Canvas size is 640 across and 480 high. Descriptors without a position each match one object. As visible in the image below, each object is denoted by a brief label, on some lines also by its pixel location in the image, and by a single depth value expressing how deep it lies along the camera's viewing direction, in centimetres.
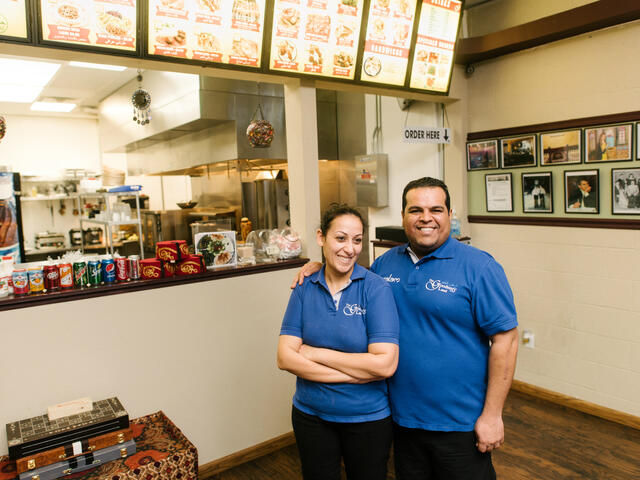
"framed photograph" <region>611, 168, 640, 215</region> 327
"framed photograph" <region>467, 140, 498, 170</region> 412
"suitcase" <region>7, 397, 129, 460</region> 201
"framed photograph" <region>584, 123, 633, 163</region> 329
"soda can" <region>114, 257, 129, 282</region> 271
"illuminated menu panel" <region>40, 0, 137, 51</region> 227
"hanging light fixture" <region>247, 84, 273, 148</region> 410
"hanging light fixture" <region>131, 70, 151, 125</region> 438
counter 239
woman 165
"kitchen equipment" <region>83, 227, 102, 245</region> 818
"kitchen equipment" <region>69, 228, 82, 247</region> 825
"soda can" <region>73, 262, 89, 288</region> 259
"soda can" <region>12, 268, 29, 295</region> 243
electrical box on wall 485
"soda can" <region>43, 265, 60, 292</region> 250
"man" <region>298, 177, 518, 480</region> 166
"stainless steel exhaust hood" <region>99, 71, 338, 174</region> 534
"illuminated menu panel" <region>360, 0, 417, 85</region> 330
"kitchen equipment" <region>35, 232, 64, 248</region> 800
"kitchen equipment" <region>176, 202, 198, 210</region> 747
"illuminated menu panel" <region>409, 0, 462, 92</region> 357
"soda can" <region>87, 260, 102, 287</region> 262
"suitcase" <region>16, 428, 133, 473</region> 196
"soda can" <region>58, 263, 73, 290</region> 255
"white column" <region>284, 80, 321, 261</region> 324
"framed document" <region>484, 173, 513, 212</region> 405
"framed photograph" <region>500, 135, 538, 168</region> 385
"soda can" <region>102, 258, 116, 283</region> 266
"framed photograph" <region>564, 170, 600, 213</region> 348
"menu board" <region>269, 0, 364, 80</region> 293
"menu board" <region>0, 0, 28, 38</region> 217
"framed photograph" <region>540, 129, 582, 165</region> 356
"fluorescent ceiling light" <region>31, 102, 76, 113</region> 787
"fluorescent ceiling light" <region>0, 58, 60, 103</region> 569
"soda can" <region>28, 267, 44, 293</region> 246
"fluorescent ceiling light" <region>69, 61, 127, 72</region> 582
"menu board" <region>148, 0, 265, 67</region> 254
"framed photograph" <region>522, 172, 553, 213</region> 377
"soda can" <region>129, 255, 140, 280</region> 274
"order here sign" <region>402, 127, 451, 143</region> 378
